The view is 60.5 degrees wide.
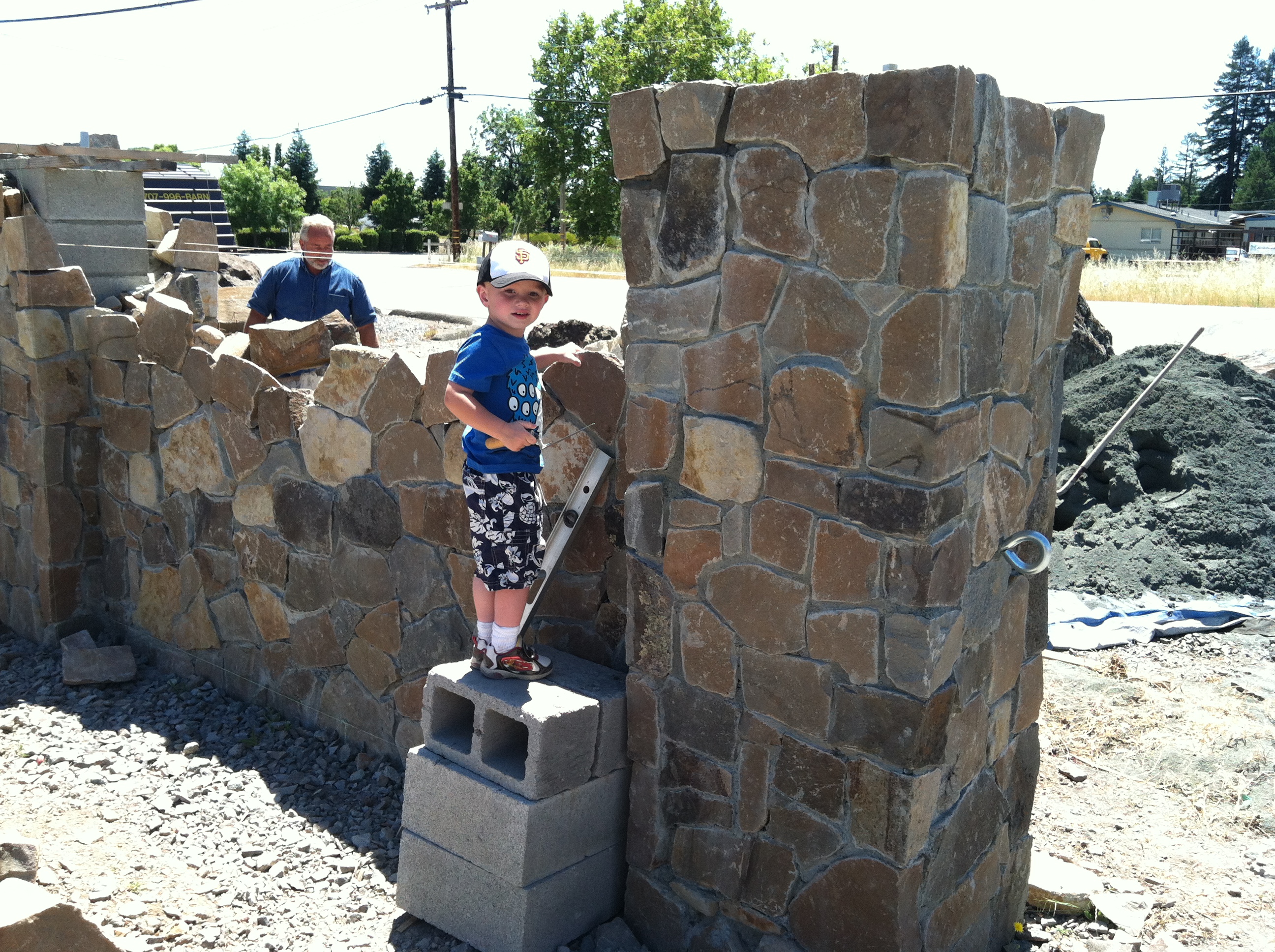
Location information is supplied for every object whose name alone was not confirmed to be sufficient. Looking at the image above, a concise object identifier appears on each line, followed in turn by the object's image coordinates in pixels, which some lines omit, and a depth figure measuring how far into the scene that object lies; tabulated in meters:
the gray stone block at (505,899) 3.16
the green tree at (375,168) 57.09
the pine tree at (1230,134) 64.38
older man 5.66
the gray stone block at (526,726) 3.12
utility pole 30.35
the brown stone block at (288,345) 5.00
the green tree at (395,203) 44.38
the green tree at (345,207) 57.47
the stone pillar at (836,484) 2.56
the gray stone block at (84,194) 5.75
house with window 50.22
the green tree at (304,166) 61.06
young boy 3.14
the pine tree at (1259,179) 56.78
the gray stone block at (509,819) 3.12
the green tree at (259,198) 49.44
